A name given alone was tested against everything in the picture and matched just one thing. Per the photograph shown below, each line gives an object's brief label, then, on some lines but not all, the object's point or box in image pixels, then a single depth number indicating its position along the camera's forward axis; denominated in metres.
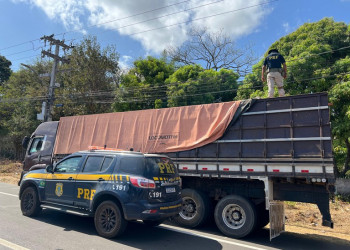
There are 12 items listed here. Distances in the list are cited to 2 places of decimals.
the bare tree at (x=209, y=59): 25.95
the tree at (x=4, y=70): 39.75
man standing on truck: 7.74
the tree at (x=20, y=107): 24.97
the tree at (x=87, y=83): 20.70
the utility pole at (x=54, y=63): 18.17
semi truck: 5.64
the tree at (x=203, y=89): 17.22
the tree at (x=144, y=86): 19.20
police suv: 5.23
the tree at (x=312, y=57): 11.66
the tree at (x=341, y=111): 10.28
